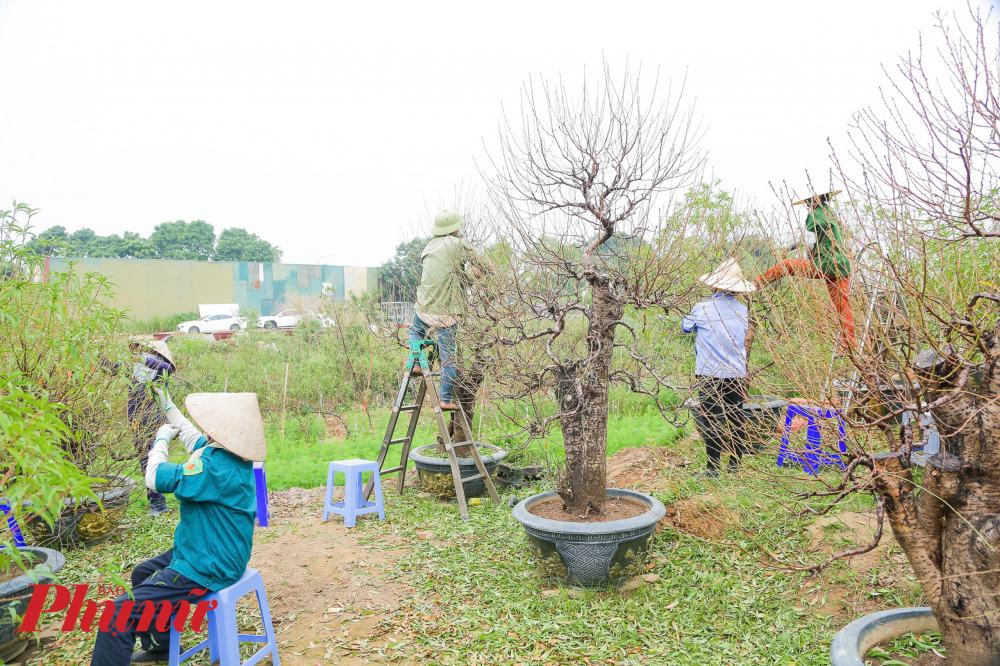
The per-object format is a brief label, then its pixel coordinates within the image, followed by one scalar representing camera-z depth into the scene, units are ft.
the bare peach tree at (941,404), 6.74
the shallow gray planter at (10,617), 9.17
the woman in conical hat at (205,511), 8.64
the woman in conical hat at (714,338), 15.24
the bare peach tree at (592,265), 12.33
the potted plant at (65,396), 5.07
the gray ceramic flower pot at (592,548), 11.16
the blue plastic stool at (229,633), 8.53
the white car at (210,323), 67.87
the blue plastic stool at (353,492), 16.03
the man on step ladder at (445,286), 16.74
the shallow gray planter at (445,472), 17.65
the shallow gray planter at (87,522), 13.74
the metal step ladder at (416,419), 16.43
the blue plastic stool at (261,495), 14.94
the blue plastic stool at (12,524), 7.04
